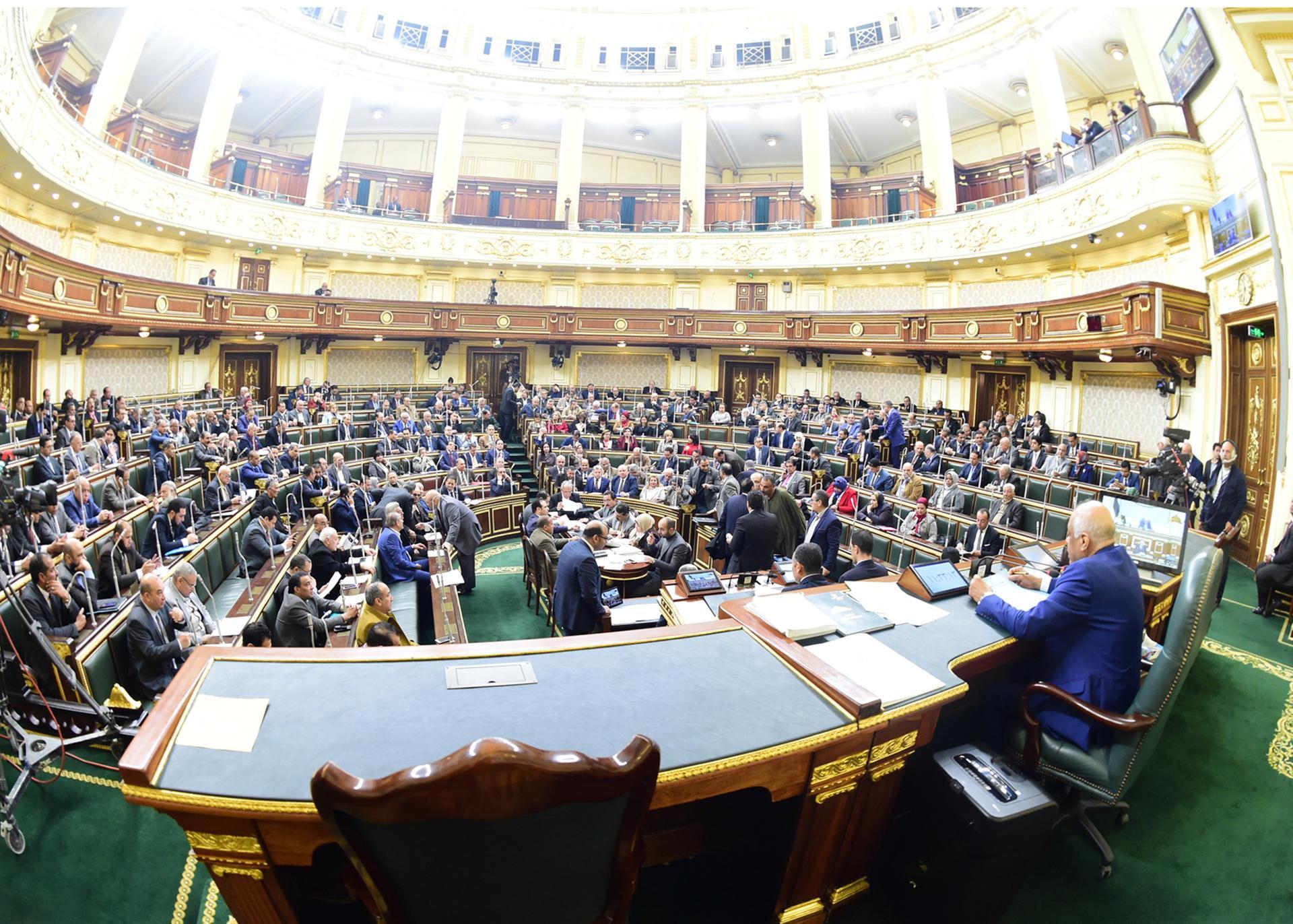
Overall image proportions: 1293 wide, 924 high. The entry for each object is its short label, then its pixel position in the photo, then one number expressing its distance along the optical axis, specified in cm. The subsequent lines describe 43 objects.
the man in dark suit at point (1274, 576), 566
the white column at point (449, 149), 1955
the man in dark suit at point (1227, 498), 675
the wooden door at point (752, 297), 1995
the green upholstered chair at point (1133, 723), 251
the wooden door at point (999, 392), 1529
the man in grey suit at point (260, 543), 626
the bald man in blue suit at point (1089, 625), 250
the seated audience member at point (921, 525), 739
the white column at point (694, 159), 1995
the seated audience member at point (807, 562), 421
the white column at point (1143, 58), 1041
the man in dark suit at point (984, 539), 668
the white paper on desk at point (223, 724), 158
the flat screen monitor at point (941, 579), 297
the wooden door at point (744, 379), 2066
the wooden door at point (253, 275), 1792
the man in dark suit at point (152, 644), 385
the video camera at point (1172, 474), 793
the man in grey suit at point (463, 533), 744
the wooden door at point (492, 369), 2119
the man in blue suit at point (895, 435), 1173
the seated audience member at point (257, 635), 394
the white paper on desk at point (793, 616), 241
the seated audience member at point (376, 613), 429
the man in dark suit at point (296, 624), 449
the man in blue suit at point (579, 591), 492
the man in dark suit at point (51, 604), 393
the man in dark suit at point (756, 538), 597
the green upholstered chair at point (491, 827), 105
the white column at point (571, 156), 2033
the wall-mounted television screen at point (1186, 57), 855
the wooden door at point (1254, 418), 776
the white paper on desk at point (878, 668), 203
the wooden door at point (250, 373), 1748
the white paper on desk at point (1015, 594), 289
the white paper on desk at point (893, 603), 268
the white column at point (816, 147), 1897
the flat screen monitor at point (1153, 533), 388
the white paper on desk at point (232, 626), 414
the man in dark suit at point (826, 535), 646
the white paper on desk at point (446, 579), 568
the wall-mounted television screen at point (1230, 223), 818
